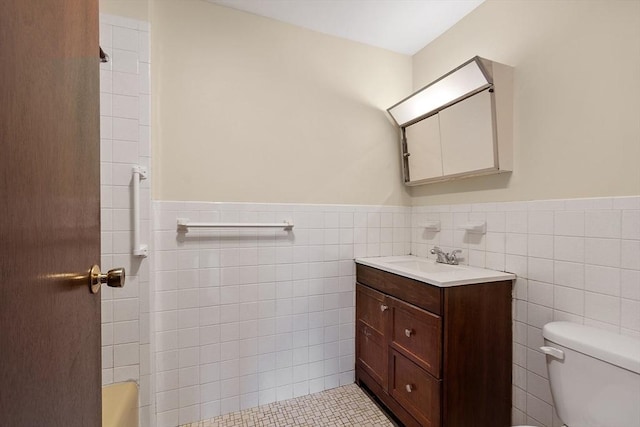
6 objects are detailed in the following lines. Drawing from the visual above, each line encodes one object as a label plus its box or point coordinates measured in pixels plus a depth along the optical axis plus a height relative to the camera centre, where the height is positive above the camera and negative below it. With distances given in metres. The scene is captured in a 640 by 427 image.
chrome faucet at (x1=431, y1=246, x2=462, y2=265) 1.86 -0.28
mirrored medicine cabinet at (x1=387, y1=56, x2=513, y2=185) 1.57 +0.52
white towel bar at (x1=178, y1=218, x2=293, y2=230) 1.67 -0.07
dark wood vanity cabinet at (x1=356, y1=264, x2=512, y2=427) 1.38 -0.70
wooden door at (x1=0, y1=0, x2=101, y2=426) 0.40 +0.00
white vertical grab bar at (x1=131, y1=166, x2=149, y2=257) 1.49 +0.00
